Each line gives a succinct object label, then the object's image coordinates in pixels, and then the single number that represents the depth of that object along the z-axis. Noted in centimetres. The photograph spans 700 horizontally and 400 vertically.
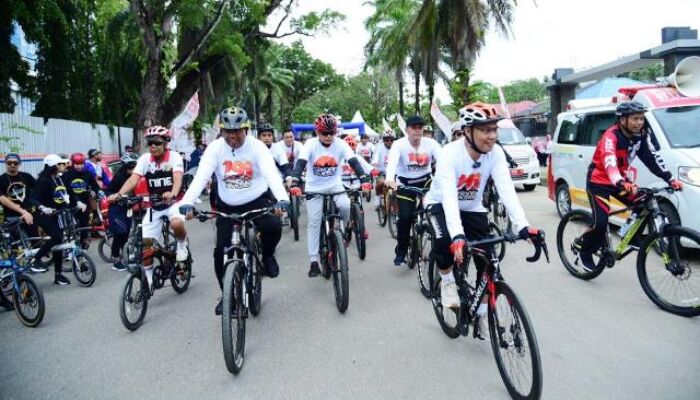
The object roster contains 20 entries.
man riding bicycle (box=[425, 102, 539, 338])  395
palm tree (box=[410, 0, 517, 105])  2177
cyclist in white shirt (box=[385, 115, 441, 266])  688
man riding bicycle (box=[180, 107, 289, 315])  502
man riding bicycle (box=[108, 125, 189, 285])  609
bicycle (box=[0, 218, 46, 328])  563
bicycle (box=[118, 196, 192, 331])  536
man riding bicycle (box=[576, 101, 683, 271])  551
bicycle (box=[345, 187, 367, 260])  768
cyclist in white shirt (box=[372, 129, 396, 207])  1048
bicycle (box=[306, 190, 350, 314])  543
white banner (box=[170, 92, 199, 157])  1691
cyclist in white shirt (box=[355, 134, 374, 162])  1709
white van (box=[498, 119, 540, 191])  1566
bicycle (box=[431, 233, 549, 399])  330
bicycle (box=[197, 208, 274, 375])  403
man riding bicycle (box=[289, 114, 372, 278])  641
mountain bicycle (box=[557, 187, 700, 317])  497
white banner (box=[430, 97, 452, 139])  1256
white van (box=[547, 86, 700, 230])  677
